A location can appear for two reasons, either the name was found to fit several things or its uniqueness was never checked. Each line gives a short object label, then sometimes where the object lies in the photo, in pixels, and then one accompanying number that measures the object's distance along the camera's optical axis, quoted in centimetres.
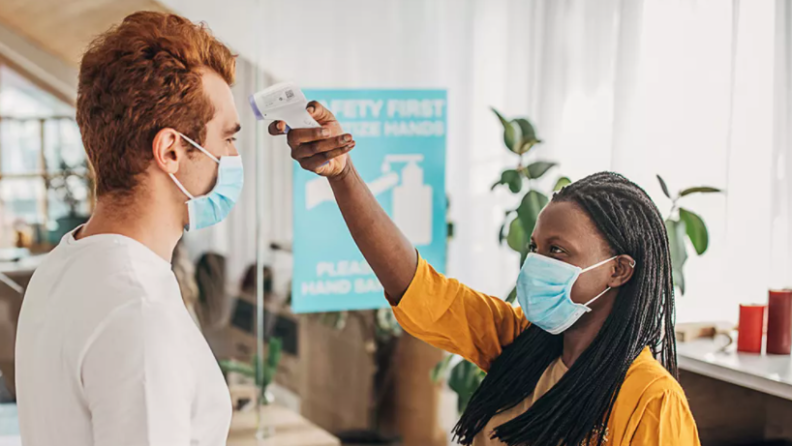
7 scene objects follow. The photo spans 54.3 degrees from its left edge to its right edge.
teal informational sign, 296
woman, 137
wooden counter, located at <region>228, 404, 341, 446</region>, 306
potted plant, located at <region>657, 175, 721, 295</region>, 231
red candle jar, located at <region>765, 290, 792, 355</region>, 204
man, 94
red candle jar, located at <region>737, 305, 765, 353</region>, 207
